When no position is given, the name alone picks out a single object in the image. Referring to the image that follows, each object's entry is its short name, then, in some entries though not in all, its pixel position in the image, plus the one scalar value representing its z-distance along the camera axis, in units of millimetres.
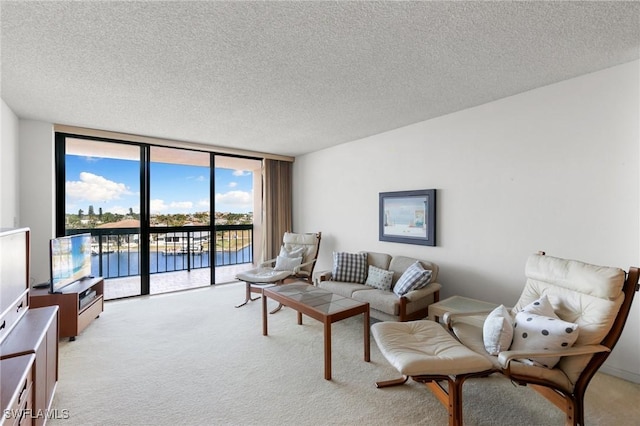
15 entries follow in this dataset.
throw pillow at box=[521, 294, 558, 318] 1866
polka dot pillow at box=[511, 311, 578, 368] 1648
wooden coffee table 2371
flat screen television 2924
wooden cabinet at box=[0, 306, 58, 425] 1351
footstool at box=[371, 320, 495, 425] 1640
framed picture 3521
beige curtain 5605
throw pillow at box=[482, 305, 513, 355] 1832
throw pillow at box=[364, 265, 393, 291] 3455
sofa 2980
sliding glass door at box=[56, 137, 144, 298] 4191
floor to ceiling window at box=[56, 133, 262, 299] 4379
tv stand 2873
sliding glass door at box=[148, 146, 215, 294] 4953
